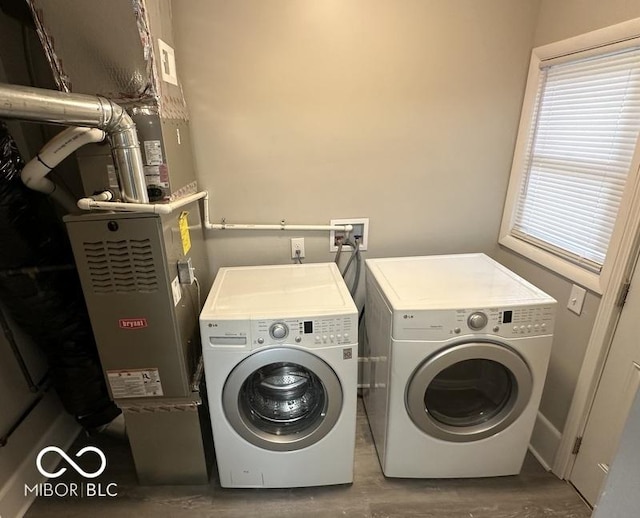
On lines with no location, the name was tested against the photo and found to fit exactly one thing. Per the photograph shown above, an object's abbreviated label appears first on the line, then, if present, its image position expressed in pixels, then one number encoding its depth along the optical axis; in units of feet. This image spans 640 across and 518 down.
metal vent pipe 3.15
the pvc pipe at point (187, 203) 3.92
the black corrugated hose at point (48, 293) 4.43
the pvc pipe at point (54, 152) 3.87
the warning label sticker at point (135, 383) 4.67
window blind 4.50
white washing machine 4.41
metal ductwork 3.72
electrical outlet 6.46
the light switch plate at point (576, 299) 5.01
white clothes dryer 4.47
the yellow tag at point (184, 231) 4.76
